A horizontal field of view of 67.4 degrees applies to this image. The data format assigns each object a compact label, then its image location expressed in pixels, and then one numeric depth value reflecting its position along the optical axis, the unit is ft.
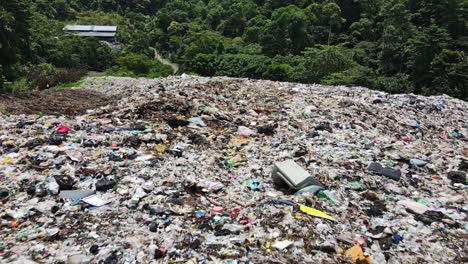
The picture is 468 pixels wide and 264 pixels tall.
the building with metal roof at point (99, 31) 126.64
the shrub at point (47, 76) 44.65
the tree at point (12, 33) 34.76
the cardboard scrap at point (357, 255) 9.58
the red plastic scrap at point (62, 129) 16.99
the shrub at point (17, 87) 34.98
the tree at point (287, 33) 91.20
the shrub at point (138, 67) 78.95
